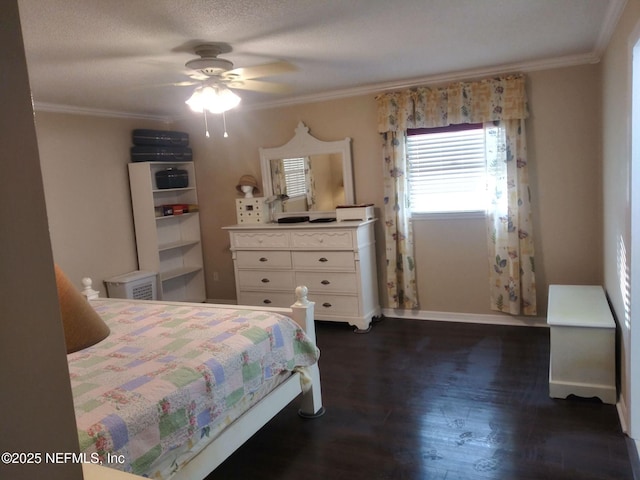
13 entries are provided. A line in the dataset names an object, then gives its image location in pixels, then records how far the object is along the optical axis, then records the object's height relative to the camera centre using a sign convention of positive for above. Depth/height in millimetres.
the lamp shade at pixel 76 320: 951 -230
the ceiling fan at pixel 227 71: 3045 +910
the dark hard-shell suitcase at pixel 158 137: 5256 +693
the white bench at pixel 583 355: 2883 -1121
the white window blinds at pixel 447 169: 4445 +98
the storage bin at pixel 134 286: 4882 -865
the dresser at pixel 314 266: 4578 -762
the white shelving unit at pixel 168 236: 5234 -422
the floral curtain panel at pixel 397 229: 4668 -450
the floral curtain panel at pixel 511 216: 4203 -367
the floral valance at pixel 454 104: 4141 +675
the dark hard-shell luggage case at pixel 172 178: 5379 +233
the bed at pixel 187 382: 1781 -793
